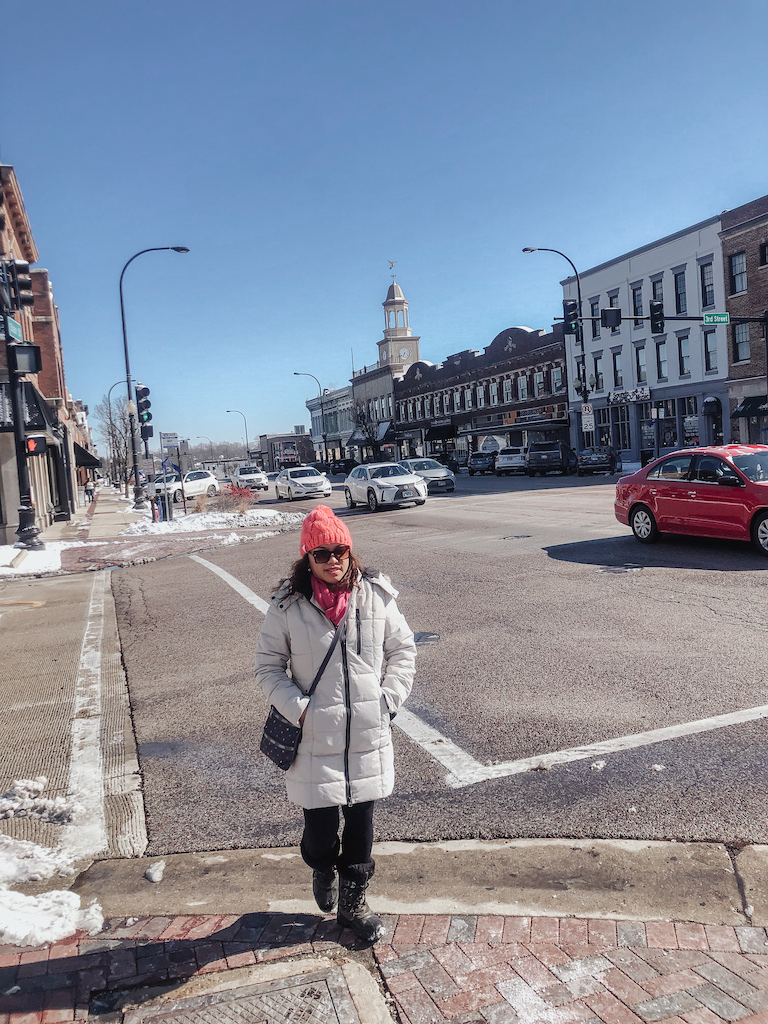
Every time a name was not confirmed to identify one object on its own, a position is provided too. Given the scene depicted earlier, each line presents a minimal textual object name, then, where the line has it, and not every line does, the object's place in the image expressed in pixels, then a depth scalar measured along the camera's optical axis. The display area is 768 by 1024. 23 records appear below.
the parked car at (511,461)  43.28
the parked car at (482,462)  47.34
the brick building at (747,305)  36.25
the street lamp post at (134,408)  31.05
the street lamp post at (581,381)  37.69
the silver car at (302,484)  37.69
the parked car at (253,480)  52.41
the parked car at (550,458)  41.22
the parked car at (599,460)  37.81
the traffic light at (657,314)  26.56
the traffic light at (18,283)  17.03
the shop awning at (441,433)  70.25
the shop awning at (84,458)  43.88
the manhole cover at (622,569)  10.93
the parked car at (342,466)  74.68
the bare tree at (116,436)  69.94
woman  3.16
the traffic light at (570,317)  30.12
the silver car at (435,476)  32.41
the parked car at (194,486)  42.62
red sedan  11.34
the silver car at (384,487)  25.19
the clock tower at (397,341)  88.62
